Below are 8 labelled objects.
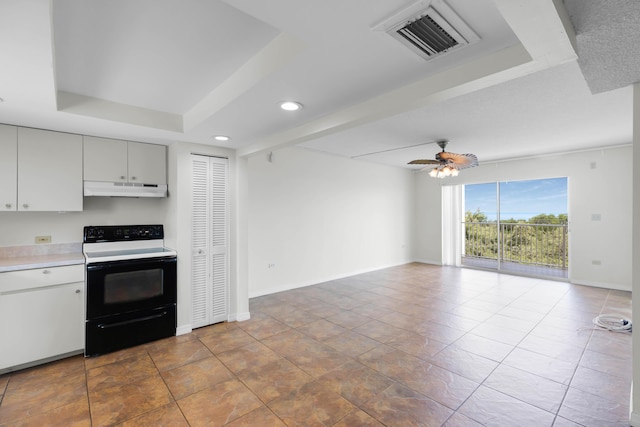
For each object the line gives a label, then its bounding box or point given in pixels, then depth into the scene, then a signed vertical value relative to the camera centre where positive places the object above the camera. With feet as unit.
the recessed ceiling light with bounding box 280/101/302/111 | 7.77 +2.87
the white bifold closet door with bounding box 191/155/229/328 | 12.06 -1.20
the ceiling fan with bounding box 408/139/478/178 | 13.94 +2.49
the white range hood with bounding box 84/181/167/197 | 10.66 +0.90
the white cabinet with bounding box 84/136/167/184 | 10.78 +1.99
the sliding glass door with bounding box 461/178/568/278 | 21.61 -0.99
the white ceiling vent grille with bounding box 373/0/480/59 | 4.47 +3.05
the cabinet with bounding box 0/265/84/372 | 8.68 -3.12
